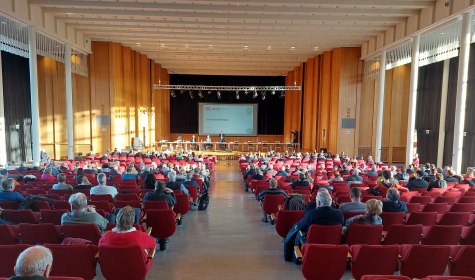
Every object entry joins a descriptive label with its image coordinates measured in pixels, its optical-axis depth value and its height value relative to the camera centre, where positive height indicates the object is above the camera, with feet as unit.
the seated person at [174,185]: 25.75 -5.03
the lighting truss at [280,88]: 84.37 +7.90
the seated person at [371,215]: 14.93 -4.06
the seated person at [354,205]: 17.80 -4.34
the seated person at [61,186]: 24.06 -4.83
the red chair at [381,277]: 8.96 -4.09
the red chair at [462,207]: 20.24 -4.95
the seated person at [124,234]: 12.59 -4.27
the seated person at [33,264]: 7.94 -3.47
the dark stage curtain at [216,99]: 115.14 +4.63
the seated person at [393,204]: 18.27 -4.36
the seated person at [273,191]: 23.77 -4.90
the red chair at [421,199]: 22.87 -5.12
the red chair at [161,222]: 17.87 -5.40
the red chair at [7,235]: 13.94 -4.83
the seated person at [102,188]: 22.74 -4.72
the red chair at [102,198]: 21.16 -4.95
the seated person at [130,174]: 32.50 -5.42
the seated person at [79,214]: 15.02 -4.29
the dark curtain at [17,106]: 58.49 +1.62
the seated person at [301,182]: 28.30 -5.12
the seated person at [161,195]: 20.94 -4.70
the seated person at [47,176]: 30.99 -5.38
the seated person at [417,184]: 28.19 -5.07
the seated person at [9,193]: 19.52 -4.39
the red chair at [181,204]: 23.58 -5.86
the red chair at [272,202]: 23.22 -5.56
